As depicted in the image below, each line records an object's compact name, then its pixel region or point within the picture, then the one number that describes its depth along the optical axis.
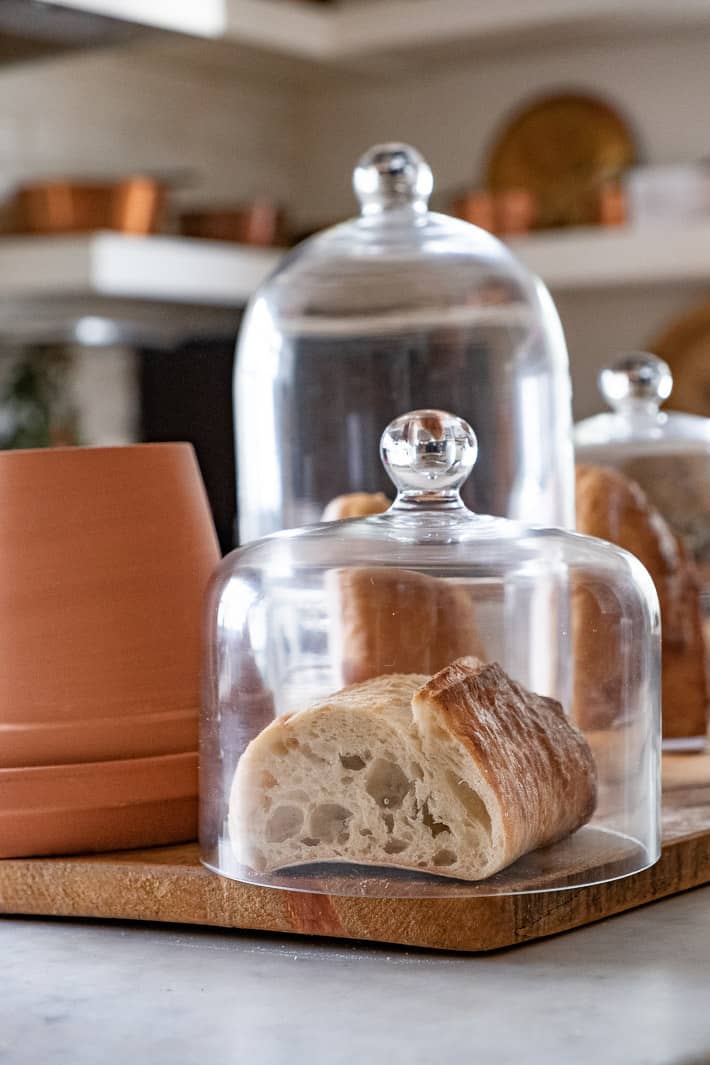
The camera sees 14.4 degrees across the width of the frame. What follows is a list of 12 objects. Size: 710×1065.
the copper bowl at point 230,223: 4.62
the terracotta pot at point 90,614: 1.23
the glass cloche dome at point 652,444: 1.62
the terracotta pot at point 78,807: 1.22
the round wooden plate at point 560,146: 5.29
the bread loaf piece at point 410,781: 1.13
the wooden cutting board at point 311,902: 1.12
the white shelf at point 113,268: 4.10
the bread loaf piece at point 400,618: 1.20
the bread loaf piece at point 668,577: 1.49
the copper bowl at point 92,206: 4.14
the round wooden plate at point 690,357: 5.07
